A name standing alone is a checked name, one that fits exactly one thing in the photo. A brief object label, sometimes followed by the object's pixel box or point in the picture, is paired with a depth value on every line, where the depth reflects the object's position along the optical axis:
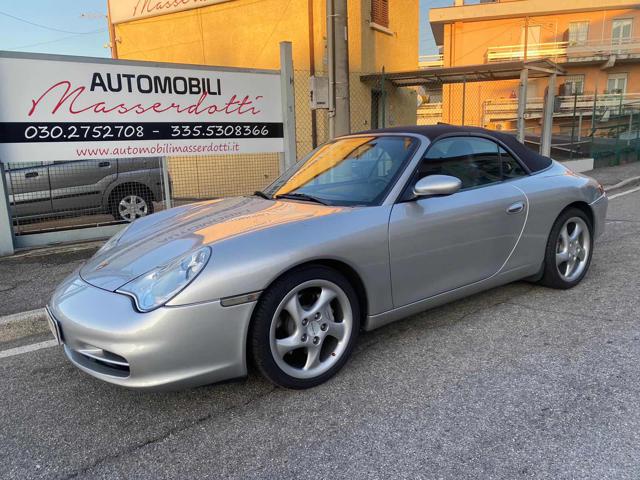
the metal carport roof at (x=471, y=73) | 10.67
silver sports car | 2.46
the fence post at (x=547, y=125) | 12.63
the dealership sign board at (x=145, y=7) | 13.58
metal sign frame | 5.97
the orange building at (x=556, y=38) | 30.19
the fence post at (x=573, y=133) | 14.22
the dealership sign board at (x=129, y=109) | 5.91
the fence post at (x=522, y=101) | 10.90
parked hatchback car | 6.45
